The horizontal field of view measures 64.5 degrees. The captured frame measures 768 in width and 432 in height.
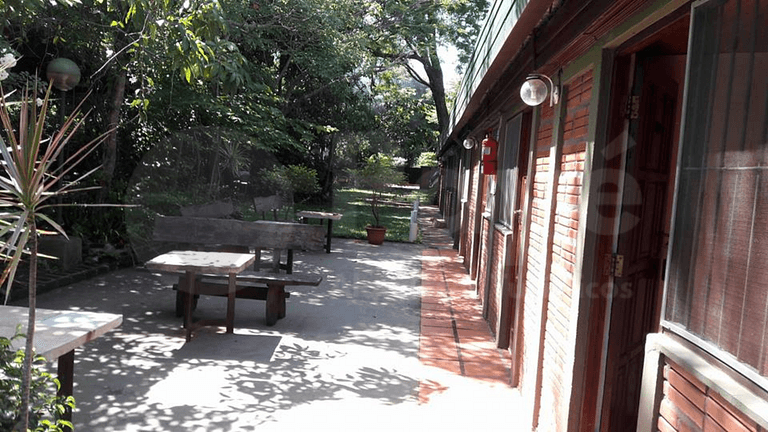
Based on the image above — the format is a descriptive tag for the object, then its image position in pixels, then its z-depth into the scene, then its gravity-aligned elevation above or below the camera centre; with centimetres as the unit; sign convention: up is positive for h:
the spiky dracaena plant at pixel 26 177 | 195 -8
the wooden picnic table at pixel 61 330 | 276 -85
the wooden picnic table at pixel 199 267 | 533 -91
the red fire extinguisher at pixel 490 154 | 729 +34
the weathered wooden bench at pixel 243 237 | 630 -80
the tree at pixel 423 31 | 1777 +472
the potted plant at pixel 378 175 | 1464 +1
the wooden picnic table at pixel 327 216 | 1116 -83
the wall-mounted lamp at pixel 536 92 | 394 +61
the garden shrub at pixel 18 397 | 238 -100
